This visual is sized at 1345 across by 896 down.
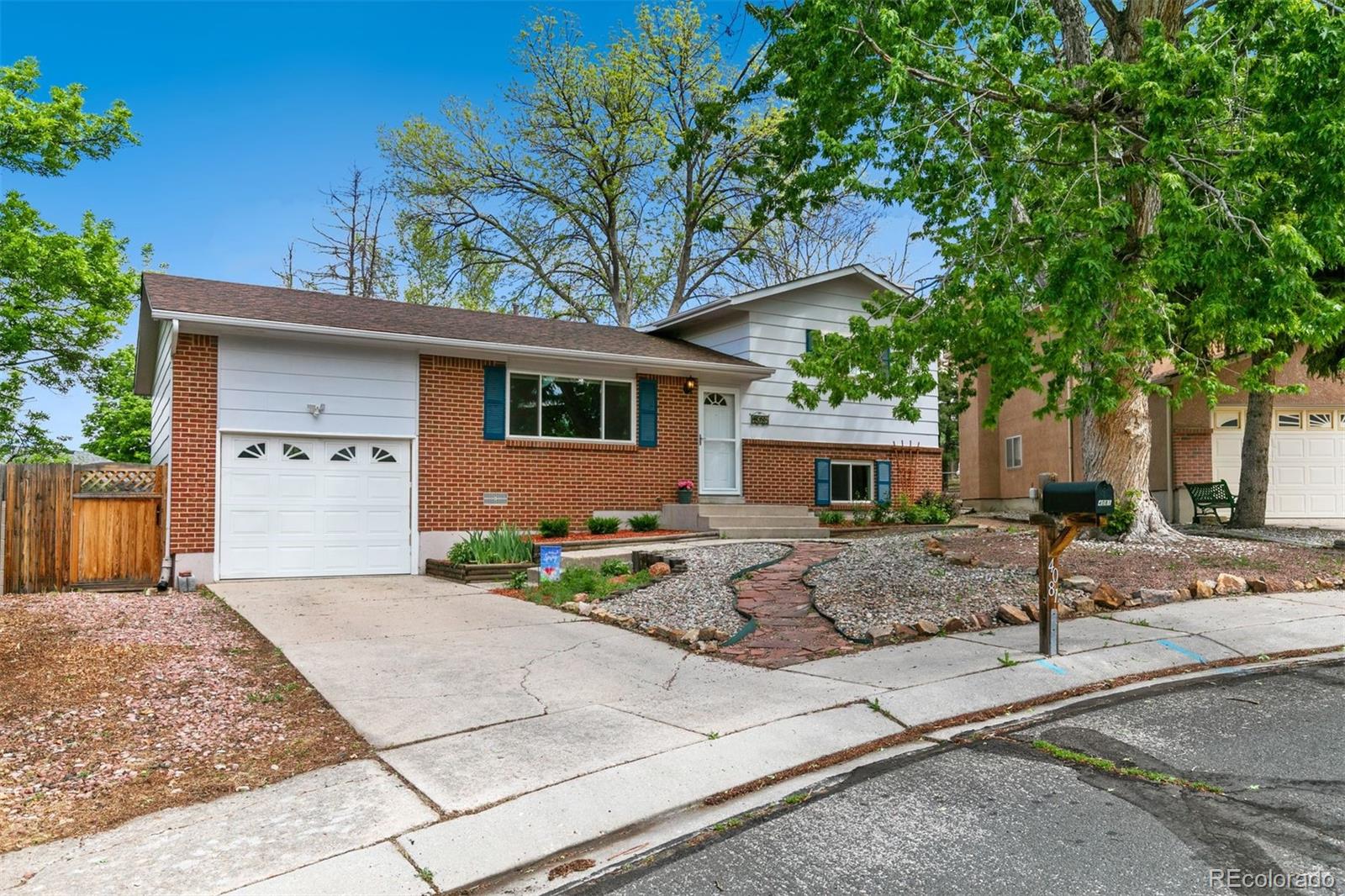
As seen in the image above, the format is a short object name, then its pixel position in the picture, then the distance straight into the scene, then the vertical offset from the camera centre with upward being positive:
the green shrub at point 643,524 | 15.45 -1.11
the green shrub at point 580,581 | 10.41 -1.48
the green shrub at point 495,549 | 12.53 -1.29
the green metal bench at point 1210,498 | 17.94 -0.74
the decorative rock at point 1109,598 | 8.49 -1.35
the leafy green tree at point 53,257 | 22.22 +5.54
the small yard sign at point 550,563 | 11.16 -1.31
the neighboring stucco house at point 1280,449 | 19.08 +0.31
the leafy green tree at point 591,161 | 25.95 +9.49
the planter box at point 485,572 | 12.17 -1.56
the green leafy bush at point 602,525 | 15.10 -1.12
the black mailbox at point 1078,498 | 6.26 -0.27
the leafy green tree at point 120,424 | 30.80 +1.37
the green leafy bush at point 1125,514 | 12.02 -0.72
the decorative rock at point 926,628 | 7.43 -1.44
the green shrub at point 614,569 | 11.41 -1.43
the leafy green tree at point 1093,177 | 7.07 +2.80
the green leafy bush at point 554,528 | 14.50 -1.11
